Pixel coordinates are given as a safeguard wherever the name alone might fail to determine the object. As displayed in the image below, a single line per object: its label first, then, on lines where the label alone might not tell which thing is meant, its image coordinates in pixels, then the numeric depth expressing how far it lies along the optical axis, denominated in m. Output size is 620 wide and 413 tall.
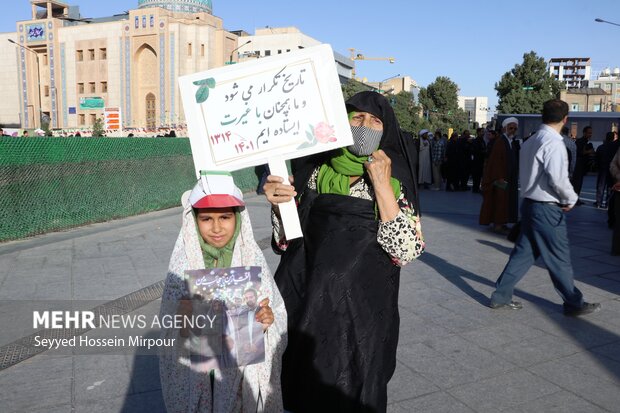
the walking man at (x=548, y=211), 4.54
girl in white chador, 2.00
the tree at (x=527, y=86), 46.38
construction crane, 136.25
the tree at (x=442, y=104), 64.12
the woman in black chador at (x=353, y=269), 2.17
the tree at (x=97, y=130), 37.98
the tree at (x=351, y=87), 59.53
